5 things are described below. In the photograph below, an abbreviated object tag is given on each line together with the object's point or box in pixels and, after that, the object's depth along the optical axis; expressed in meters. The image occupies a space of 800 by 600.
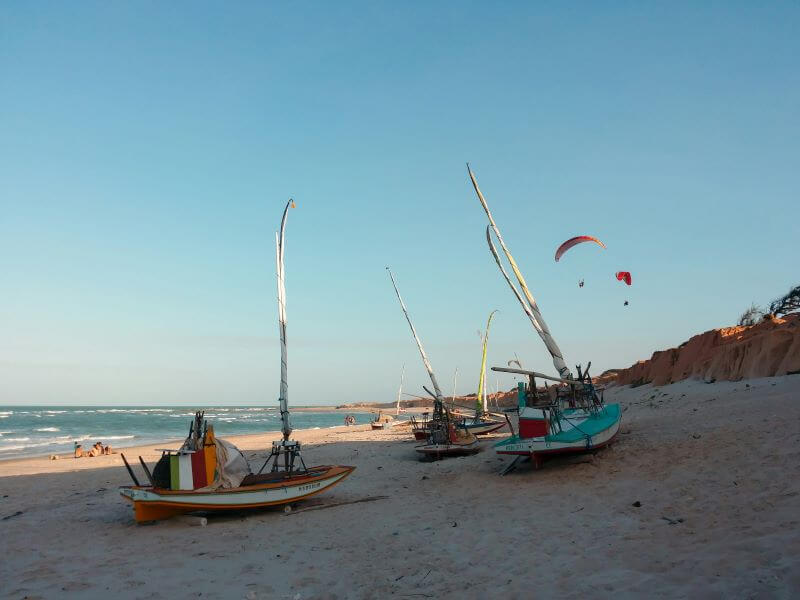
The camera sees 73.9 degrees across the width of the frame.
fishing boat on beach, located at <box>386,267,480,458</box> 22.22
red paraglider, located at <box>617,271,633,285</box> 23.72
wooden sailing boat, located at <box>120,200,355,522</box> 12.56
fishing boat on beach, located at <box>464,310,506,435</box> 31.34
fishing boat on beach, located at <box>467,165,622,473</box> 15.48
